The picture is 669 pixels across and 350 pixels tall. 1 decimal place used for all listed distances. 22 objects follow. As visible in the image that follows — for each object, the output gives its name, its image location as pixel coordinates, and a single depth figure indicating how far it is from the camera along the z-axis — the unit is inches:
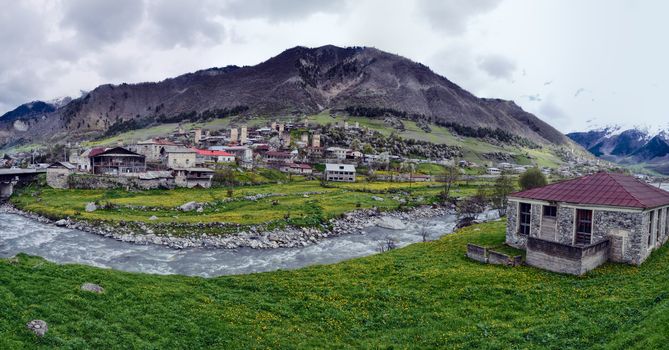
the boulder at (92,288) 696.4
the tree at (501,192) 2907.5
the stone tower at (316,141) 6172.7
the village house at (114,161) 3572.8
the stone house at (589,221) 989.8
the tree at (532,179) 2989.7
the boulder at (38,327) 529.2
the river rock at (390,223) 2454.8
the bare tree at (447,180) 3539.9
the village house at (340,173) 4335.6
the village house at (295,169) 4564.5
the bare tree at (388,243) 1721.7
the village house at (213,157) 4382.4
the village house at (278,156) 5059.1
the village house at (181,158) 3855.3
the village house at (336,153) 5516.7
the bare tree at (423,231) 2170.5
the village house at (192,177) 3284.9
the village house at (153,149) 4156.0
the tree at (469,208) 2254.9
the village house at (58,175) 3171.8
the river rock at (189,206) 2423.7
